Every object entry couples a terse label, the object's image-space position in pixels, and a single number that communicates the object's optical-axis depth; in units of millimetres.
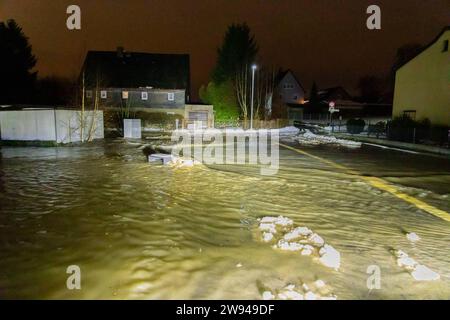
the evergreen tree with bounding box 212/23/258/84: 47562
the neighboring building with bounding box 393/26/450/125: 25969
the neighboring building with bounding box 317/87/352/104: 81000
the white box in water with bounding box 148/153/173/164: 13664
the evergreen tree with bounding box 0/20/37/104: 37469
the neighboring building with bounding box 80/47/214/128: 44094
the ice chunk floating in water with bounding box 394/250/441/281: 4406
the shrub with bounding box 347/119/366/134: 35062
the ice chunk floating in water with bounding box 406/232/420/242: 5824
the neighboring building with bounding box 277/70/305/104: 72500
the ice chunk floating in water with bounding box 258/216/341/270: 4907
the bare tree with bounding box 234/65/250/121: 43203
